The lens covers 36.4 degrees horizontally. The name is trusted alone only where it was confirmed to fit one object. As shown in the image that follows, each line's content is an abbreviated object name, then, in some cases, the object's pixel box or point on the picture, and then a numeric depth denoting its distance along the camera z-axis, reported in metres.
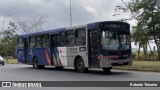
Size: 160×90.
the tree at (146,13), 24.77
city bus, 14.13
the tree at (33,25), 51.71
